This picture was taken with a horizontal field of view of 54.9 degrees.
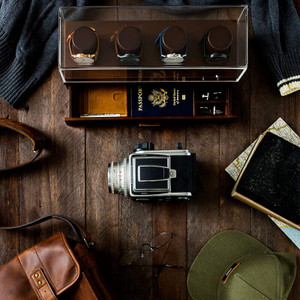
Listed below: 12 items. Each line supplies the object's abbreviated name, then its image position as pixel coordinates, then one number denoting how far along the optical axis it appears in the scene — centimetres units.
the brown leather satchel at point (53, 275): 76
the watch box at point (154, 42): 76
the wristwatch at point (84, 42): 73
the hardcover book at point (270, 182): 87
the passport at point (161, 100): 88
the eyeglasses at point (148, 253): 94
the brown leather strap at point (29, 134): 88
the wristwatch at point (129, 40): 73
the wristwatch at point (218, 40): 74
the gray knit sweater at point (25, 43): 90
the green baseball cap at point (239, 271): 78
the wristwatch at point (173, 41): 73
